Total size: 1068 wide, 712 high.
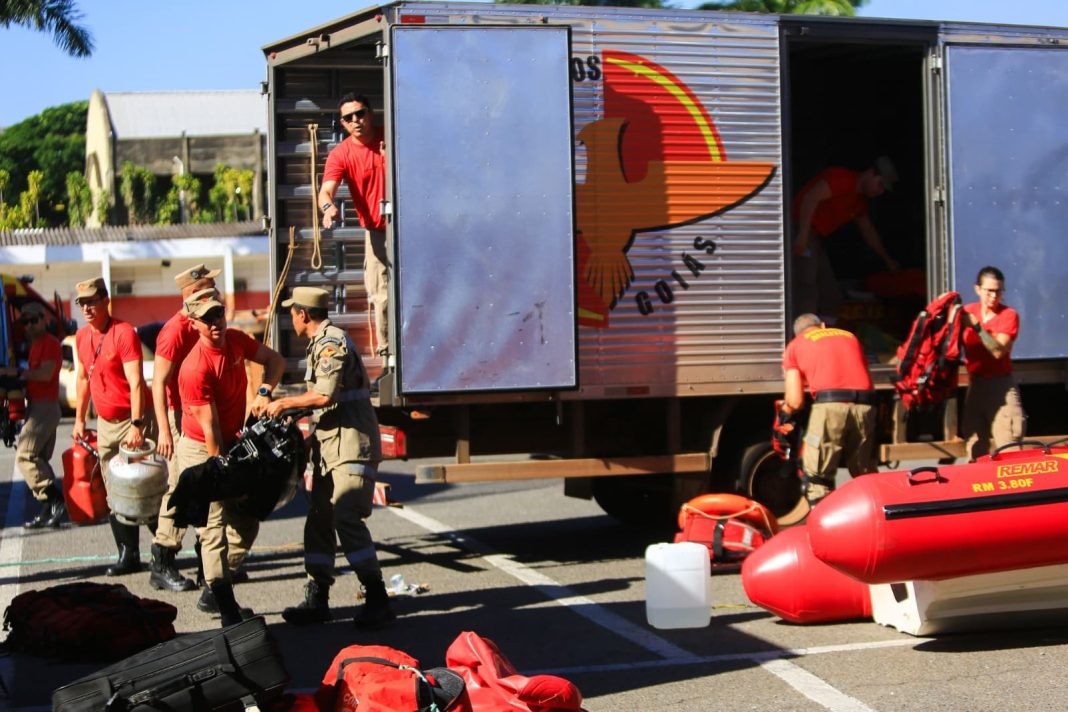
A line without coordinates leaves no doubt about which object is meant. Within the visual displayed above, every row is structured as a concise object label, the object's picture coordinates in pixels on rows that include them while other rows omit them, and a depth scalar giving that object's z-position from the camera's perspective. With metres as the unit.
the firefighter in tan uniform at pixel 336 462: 13.16
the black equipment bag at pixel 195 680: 8.78
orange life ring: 15.76
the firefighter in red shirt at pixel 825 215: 20.45
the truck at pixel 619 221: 15.36
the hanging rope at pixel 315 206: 17.41
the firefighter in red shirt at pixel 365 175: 16.40
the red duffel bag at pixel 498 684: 9.15
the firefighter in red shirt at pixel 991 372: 16.72
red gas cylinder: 16.34
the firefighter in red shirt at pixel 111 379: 16.10
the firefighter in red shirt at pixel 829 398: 15.89
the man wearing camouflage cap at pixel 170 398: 14.45
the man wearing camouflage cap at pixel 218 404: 12.84
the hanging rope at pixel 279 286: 17.54
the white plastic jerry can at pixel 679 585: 12.82
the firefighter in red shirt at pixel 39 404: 19.59
